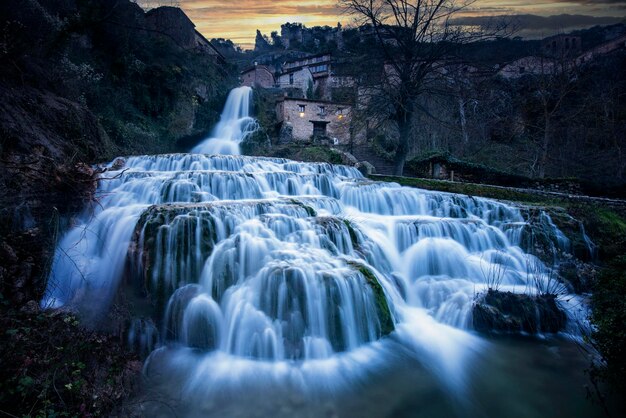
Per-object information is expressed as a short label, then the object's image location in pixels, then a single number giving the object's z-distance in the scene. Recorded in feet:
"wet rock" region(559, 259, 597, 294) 24.22
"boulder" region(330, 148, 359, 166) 67.92
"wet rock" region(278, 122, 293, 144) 97.35
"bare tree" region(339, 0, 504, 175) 46.34
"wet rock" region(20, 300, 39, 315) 13.93
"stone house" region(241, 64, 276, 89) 147.43
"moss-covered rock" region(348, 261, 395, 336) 19.35
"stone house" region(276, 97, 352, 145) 100.07
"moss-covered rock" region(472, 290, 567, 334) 19.61
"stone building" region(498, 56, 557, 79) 119.58
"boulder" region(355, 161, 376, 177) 56.90
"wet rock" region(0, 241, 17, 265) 16.41
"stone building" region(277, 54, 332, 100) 137.85
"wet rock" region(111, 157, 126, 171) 37.63
